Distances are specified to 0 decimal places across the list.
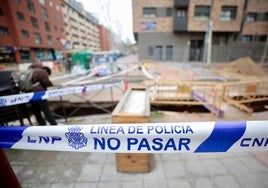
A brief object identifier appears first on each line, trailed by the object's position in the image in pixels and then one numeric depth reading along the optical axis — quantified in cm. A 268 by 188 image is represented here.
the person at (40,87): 356
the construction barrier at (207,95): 538
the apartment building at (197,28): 2142
